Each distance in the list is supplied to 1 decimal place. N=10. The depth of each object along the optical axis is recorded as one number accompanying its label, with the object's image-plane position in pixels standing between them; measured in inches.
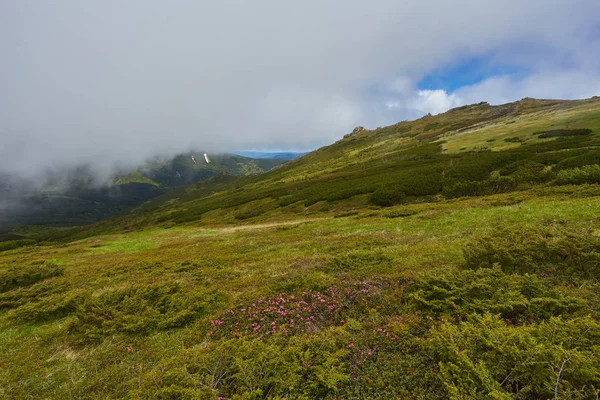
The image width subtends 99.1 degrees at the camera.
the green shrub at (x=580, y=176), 1007.6
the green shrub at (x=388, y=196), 1520.7
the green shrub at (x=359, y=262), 482.3
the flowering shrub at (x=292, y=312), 311.7
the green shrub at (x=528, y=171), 1228.0
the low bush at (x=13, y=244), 2207.7
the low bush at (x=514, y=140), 2252.5
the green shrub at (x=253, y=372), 201.3
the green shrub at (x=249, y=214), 2235.5
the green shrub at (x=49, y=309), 437.4
